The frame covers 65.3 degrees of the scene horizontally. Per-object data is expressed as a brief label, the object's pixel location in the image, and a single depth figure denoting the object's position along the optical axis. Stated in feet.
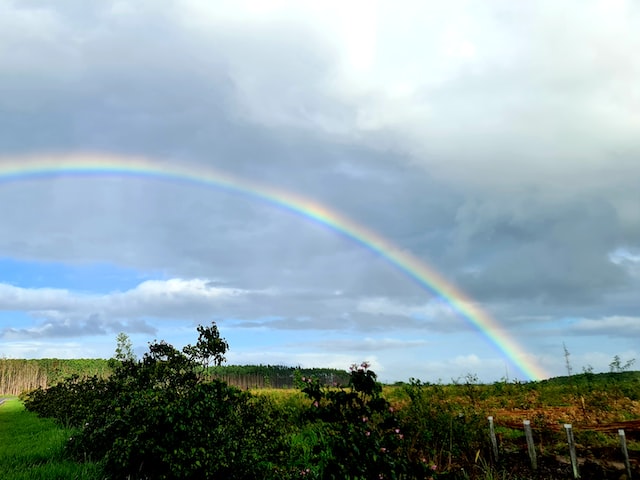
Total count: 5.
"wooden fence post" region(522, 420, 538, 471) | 40.47
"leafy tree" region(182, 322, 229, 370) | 37.68
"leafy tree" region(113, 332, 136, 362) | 92.22
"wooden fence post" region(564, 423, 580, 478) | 37.52
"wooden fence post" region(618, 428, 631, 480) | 36.85
